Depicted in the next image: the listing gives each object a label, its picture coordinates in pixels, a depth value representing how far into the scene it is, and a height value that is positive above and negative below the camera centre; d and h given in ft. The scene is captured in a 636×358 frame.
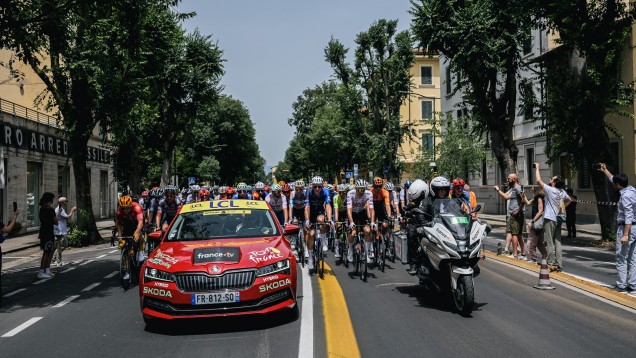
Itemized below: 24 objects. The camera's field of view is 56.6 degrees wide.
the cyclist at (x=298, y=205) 43.78 -1.64
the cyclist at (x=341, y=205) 43.27 -1.76
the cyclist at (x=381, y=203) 40.14 -1.53
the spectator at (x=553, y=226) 38.09 -3.20
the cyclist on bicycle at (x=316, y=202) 39.91 -1.35
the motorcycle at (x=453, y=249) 24.20 -2.97
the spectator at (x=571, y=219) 66.85 -4.90
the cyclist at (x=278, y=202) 43.40 -1.44
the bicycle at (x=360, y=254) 34.94 -4.42
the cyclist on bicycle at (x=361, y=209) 37.76 -1.80
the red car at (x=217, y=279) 21.53 -3.49
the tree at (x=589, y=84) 58.65 +9.49
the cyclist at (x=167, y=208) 43.88 -1.66
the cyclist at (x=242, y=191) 60.61 -0.71
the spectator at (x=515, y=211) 45.03 -2.58
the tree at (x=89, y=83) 68.69 +12.66
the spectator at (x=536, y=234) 40.40 -4.04
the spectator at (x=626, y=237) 29.71 -3.14
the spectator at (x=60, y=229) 50.72 -3.51
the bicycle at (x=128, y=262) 35.04 -4.65
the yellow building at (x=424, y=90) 226.99 +35.01
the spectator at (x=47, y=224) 41.65 -2.53
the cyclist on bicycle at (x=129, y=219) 37.04 -2.04
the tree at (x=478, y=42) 74.43 +17.69
